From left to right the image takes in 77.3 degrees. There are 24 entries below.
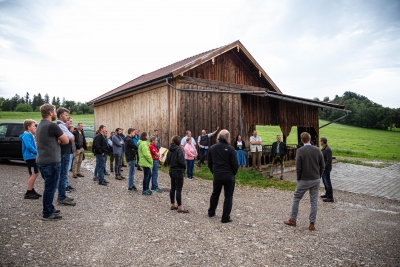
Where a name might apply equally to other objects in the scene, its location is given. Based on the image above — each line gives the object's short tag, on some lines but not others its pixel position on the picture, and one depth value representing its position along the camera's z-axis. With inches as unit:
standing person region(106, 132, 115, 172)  401.4
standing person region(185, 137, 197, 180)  380.2
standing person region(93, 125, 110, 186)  311.0
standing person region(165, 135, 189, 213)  227.0
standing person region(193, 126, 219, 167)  440.5
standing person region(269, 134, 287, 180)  424.5
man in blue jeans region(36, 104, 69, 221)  177.2
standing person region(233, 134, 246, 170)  448.0
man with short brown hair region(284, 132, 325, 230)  202.8
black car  402.9
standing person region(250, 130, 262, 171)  463.8
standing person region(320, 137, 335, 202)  302.7
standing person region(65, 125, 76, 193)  271.9
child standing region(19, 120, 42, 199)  231.3
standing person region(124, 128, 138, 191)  293.1
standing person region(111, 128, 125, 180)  344.3
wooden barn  454.3
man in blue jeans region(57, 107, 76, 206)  216.2
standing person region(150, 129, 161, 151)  396.0
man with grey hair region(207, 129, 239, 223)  207.6
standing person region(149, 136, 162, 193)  281.9
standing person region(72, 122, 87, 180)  331.0
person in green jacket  272.4
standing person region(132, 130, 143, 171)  412.6
